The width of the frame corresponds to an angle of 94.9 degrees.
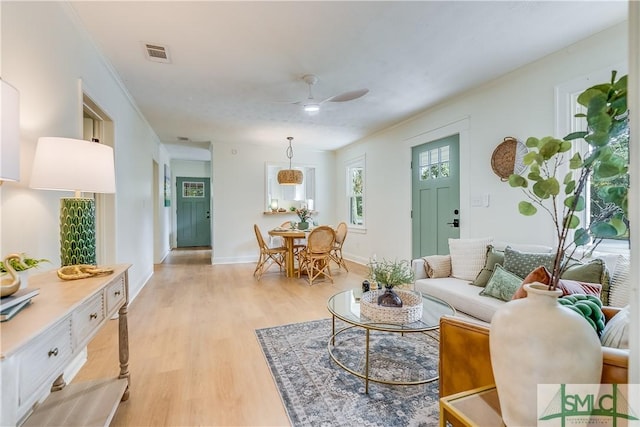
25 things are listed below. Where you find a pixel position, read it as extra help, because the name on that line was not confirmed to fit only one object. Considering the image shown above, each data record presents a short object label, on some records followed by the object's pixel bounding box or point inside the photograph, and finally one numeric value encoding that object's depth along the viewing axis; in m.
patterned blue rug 1.54
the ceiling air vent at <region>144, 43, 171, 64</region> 2.44
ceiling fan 2.72
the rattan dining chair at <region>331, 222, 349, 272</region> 5.06
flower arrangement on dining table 5.32
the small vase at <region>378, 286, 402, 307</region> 1.91
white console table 0.73
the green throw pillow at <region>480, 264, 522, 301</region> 2.11
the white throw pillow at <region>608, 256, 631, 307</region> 1.71
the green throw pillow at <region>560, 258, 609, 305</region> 1.80
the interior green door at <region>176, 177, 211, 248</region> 8.35
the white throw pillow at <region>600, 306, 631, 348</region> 0.91
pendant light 5.50
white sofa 1.90
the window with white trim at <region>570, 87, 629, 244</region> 2.37
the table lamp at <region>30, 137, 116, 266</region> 1.33
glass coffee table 1.70
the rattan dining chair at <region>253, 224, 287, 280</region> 4.70
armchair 1.15
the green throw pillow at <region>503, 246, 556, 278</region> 2.17
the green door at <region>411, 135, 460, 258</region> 3.73
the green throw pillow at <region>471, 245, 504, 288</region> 2.48
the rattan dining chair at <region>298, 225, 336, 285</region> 4.35
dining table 4.62
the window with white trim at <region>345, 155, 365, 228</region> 5.88
